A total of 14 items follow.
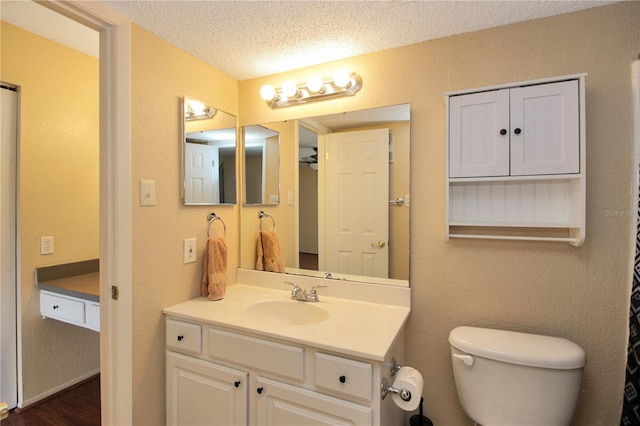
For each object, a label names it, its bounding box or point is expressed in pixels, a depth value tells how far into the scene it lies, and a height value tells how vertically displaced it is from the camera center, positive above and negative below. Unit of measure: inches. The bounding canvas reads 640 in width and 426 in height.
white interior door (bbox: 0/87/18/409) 72.8 -9.0
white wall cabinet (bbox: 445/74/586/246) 49.8 +8.6
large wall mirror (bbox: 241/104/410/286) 64.6 +3.4
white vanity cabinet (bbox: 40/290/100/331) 71.9 -23.2
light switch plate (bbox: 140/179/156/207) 57.7 +3.6
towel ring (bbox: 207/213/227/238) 72.4 -1.5
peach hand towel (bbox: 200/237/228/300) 67.3 -13.0
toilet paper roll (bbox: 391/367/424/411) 45.3 -25.8
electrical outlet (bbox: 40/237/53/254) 78.6 -8.5
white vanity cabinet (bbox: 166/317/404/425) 45.1 -27.9
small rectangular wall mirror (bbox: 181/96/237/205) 66.6 +13.2
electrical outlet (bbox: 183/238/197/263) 66.4 -8.2
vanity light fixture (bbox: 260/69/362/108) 67.0 +27.6
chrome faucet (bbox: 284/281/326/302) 67.1 -18.1
